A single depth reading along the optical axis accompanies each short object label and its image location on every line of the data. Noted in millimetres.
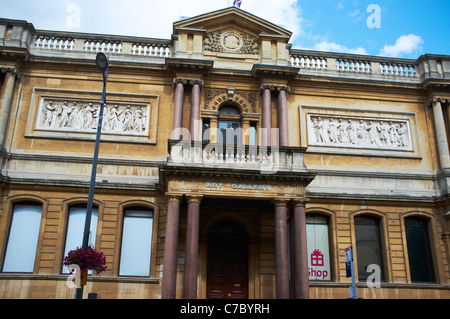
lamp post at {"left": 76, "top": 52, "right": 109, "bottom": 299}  11961
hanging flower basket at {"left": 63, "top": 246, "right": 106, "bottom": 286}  12000
